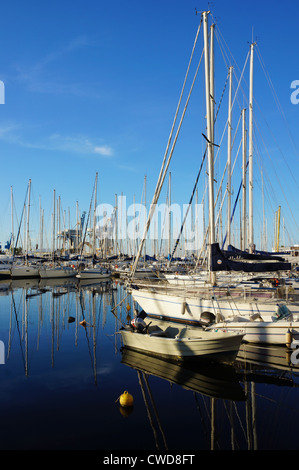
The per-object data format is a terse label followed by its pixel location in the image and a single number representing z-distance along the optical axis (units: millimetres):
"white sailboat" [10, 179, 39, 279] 64562
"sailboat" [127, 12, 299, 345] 18422
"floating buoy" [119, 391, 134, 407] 12062
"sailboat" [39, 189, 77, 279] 64750
